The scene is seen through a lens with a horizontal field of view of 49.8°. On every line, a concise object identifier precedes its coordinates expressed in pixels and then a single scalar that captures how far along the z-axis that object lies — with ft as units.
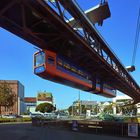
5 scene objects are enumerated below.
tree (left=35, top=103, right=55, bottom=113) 214.42
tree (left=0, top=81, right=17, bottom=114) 119.23
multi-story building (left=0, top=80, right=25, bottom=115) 211.02
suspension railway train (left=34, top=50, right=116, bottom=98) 41.79
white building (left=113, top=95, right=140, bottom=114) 244.45
